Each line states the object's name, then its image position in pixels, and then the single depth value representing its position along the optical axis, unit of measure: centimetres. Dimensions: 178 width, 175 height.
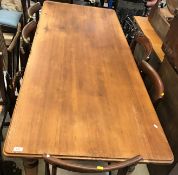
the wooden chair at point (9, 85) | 145
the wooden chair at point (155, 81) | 140
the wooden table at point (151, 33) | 204
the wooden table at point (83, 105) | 101
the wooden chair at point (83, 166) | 87
